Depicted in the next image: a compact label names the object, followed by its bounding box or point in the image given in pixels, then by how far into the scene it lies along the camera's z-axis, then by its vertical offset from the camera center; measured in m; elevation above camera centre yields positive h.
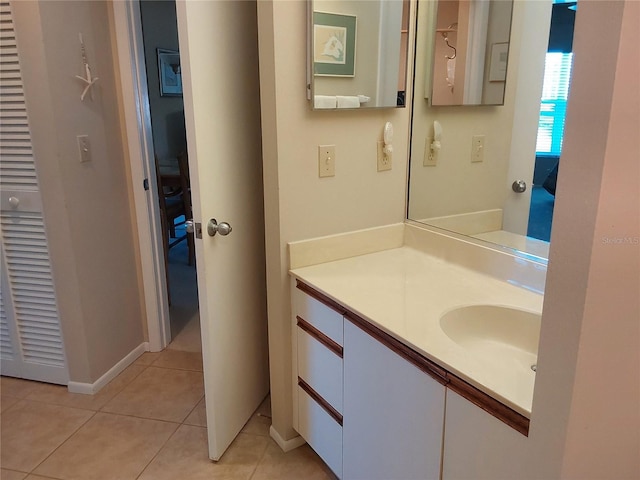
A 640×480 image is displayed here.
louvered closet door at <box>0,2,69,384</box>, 2.02 -0.59
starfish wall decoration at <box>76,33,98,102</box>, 2.07 +0.19
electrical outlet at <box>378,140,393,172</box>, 1.79 -0.14
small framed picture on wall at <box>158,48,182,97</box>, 4.76 +0.48
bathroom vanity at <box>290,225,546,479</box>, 1.02 -0.56
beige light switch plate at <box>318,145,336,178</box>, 1.66 -0.13
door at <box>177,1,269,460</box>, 1.50 -0.25
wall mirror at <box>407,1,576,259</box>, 1.39 -0.08
